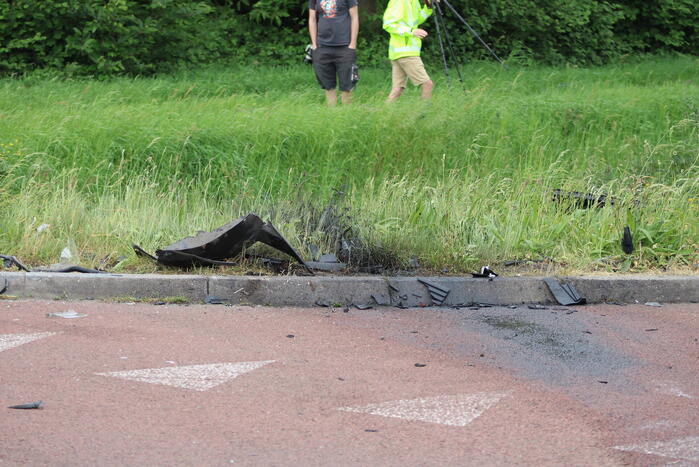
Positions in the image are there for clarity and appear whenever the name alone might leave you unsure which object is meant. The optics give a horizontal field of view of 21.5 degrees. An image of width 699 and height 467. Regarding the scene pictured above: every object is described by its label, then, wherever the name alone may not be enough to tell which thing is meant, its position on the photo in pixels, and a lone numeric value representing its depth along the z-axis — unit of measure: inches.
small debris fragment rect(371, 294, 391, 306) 465.1
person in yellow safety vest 923.5
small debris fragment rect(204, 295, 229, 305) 456.7
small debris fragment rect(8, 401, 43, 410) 300.7
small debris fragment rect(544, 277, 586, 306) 474.1
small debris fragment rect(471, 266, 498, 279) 484.2
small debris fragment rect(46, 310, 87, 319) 422.4
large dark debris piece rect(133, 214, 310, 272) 480.3
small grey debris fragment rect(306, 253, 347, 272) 494.7
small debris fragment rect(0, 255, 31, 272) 480.6
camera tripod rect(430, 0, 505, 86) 1480.7
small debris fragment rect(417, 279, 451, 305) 471.0
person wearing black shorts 924.6
